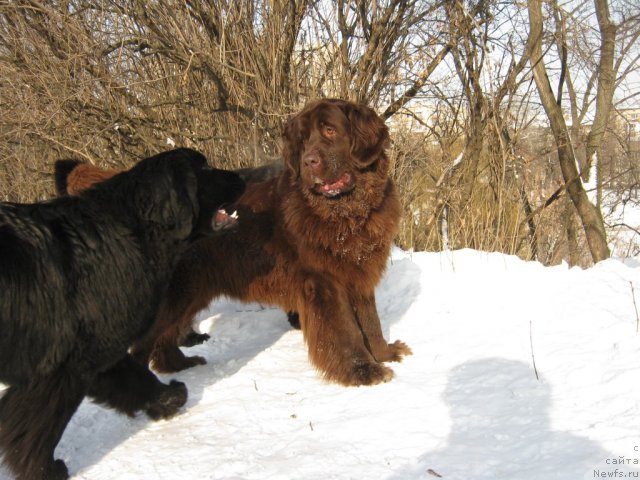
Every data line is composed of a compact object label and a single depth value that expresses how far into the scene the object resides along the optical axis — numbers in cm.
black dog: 243
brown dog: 353
